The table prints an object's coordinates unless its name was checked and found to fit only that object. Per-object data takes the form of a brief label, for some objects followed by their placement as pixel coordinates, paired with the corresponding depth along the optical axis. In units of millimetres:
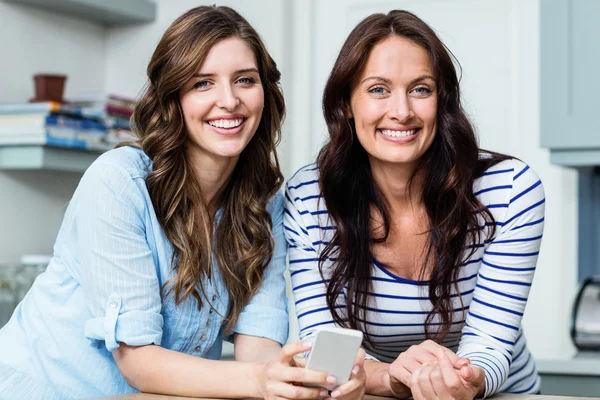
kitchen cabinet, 2400
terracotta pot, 2422
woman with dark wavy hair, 1449
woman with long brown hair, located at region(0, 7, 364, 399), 1300
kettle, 2342
